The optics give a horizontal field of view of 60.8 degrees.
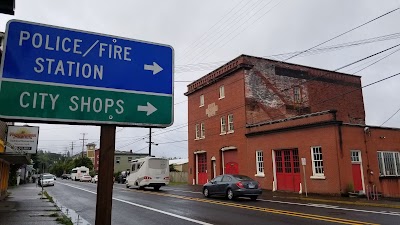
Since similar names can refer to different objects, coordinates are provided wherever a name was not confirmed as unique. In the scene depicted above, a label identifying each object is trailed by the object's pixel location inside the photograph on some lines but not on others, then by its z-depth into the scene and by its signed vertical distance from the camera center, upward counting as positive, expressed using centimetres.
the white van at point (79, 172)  6769 +22
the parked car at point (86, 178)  6288 -89
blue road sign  298 +106
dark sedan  1875 -86
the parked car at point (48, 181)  4129 -89
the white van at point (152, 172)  2927 +2
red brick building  2217 +291
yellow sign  1857 +154
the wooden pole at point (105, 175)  308 -2
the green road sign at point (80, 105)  287 +61
